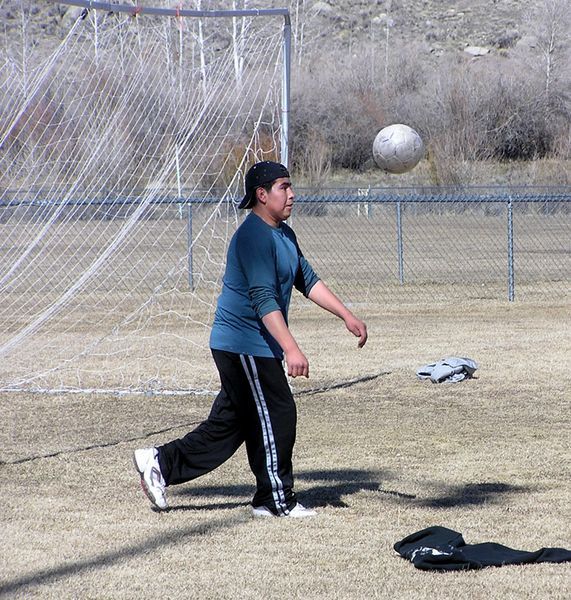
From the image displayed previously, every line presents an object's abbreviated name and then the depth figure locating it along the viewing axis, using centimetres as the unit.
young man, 1202
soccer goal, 2044
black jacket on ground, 1057
